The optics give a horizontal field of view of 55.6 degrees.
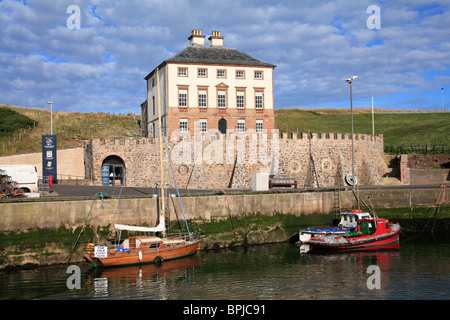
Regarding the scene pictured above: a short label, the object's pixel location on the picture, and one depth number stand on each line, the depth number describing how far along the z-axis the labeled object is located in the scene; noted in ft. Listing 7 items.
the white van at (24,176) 106.73
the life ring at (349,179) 150.51
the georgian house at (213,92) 153.89
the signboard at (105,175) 147.88
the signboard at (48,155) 129.59
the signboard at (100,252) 78.69
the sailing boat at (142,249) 79.49
